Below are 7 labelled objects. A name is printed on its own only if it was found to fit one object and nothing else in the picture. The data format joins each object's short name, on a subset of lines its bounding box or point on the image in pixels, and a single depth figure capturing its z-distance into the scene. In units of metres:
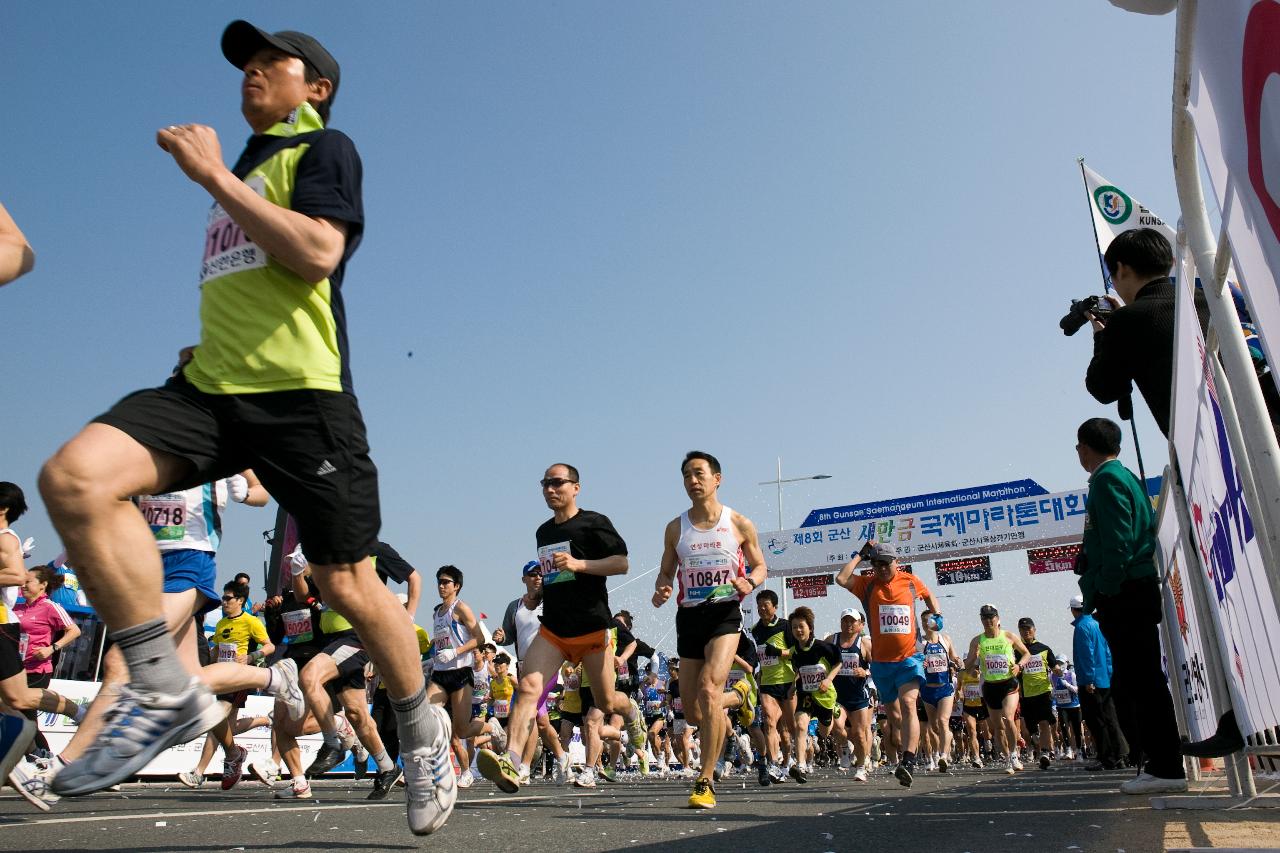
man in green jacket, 4.98
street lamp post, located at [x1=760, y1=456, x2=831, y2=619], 41.78
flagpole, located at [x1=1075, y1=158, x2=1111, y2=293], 15.24
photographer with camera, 4.04
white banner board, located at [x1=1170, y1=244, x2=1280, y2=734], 3.09
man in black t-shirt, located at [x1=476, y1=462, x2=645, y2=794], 6.49
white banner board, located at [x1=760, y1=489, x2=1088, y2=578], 31.94
